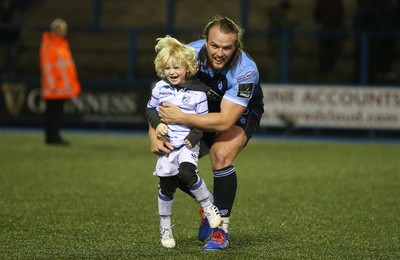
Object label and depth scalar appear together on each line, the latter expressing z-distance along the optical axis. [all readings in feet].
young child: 48.52
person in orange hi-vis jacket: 113.50
